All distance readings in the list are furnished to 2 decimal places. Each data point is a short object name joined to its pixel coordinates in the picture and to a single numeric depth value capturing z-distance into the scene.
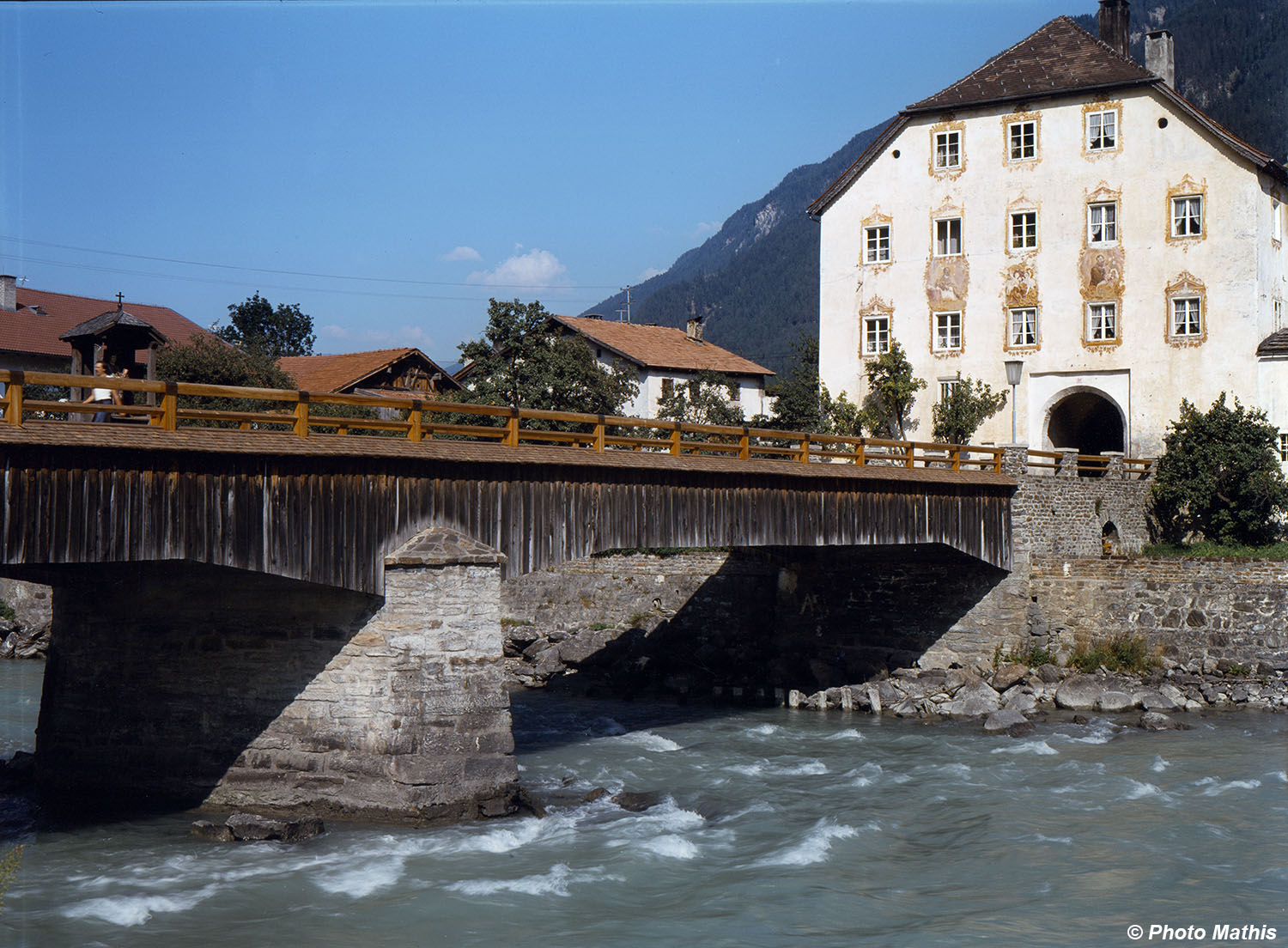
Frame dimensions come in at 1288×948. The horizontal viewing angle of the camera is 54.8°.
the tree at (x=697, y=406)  51.78
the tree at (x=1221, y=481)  33.12
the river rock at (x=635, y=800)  18.53
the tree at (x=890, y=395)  40.38
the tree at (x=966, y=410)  39.19
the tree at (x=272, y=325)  94.38
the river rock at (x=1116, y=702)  26.00
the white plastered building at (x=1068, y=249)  35.69
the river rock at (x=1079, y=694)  26.38
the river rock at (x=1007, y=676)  27.98
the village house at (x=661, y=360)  55.69
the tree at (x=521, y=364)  41.12
